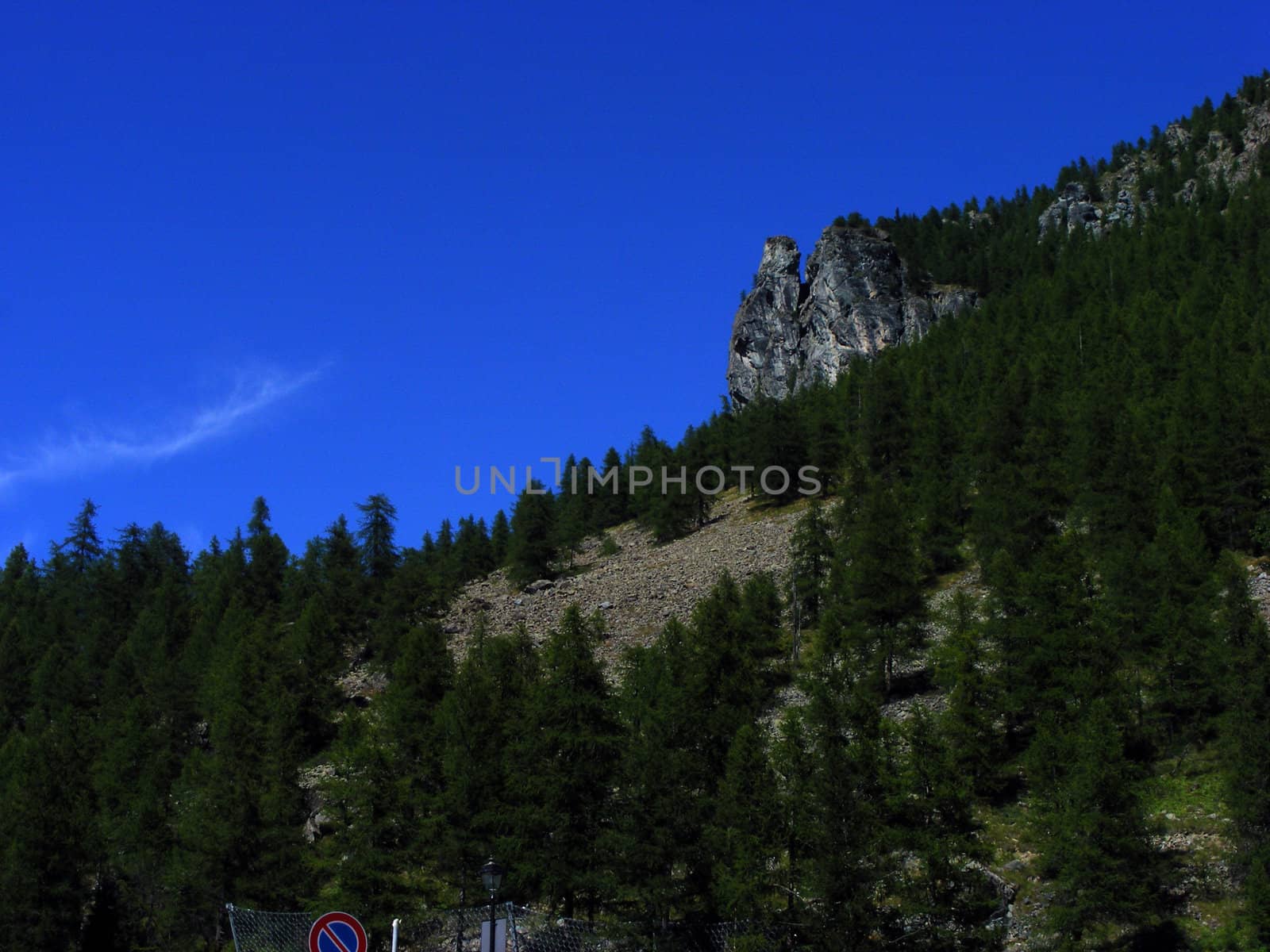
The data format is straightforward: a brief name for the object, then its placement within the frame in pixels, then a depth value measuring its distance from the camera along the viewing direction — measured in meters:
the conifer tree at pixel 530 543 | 91.31
